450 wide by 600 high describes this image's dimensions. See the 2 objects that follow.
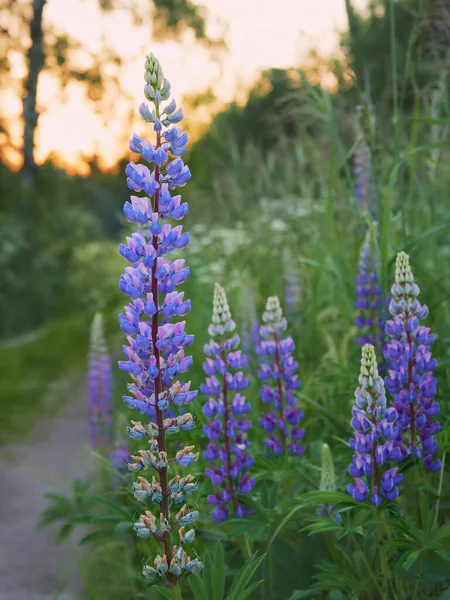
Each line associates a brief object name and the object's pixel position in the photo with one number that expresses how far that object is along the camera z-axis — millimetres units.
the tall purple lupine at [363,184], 1413
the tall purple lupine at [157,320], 826
